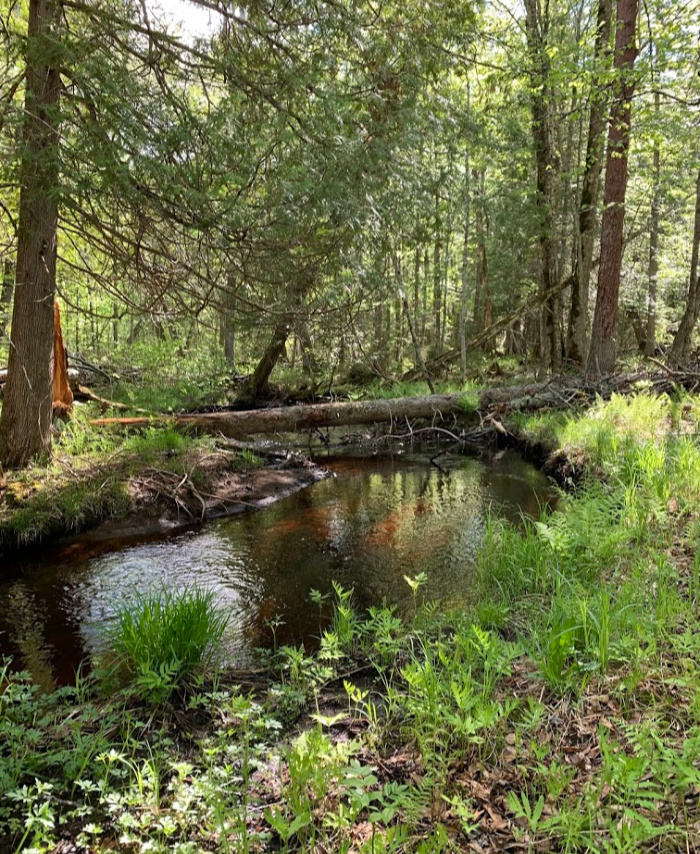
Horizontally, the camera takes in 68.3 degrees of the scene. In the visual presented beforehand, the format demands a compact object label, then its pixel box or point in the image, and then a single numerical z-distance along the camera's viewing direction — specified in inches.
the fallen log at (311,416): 391.1
